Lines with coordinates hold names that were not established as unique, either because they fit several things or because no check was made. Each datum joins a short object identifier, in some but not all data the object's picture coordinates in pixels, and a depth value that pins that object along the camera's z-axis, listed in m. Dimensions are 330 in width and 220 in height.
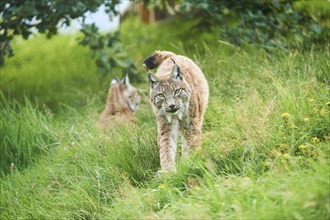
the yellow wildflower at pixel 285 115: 10.27
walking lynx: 11.65
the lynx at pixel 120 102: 15.22
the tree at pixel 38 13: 15.53
